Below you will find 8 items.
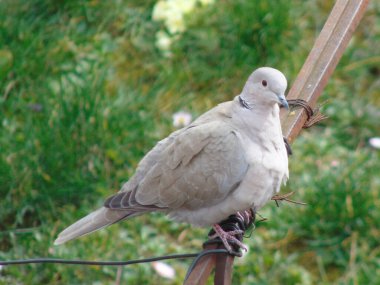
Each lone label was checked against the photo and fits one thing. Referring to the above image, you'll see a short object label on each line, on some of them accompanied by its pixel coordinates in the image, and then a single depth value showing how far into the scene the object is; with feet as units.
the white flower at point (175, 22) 30.09
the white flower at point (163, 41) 30.14
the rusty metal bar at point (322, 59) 16.34
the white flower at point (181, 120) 27.32
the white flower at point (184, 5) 30.14
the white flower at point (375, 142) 27.17
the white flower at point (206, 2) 30.48
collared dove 16.72
